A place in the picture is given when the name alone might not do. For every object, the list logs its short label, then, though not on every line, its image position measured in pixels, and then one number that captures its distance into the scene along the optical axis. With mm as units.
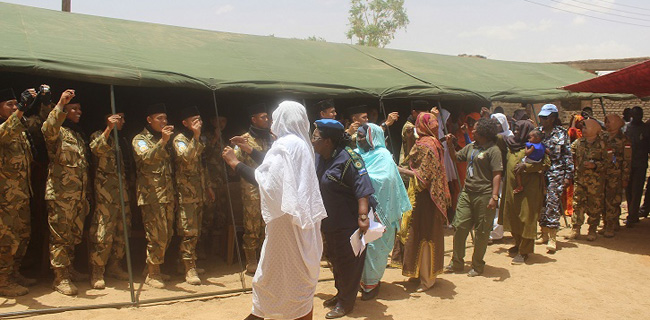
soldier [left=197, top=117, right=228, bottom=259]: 6812
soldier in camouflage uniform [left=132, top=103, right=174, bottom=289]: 5508
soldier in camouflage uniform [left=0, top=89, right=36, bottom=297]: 4949
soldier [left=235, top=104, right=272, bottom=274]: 6078
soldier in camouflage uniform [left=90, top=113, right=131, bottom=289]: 5344
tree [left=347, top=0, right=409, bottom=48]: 37781
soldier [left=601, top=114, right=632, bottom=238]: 7754
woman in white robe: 3400
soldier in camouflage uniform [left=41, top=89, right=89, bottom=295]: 5102
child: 6594
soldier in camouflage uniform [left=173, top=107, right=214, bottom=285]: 5734
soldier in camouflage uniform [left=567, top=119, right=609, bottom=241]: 7676
